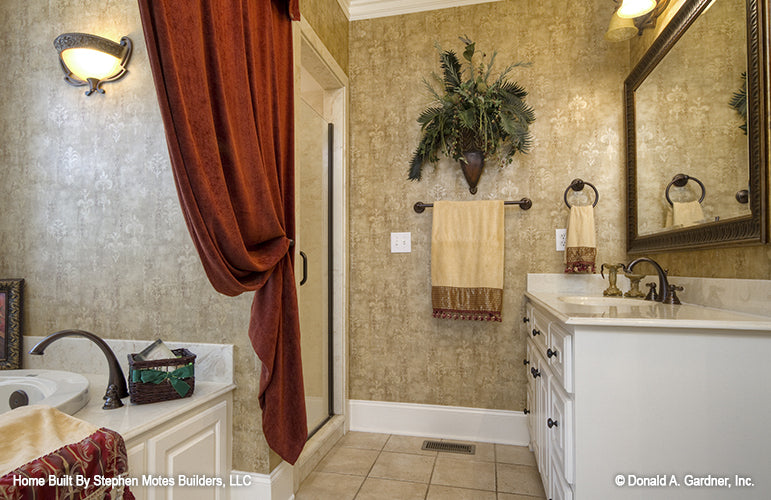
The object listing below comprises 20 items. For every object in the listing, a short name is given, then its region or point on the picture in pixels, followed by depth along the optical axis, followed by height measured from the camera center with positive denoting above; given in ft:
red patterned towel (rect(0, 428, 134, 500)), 2.55 -1.42
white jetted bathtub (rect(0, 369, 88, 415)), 4.38 -1.51
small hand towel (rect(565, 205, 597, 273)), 7.37 +0.23
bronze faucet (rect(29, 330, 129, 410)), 4.48 -1.34
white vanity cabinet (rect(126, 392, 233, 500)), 4.12 -2.14
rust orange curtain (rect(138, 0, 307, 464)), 3.96 +1.13
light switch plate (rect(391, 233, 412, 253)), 8.55 +0.25
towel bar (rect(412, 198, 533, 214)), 7.91 +0.96
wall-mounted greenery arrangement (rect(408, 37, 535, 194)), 7.56 +2.51
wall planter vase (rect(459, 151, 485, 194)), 7.84 +1.67
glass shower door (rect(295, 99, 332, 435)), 7.34 -0.14
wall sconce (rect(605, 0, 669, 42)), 6.41 +3.73
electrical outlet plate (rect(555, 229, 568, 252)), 7.86 +0.29
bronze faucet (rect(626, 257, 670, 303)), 5.84 -0.43
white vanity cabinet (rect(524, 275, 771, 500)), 3.76 -1.40
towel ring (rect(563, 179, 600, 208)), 7.70 +1.24
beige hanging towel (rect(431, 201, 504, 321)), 7.80 -0.10
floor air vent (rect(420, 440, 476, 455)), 7.68 -3.56
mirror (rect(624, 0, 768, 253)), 4.42 +1.57
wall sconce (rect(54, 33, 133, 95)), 5.40 +2.61
